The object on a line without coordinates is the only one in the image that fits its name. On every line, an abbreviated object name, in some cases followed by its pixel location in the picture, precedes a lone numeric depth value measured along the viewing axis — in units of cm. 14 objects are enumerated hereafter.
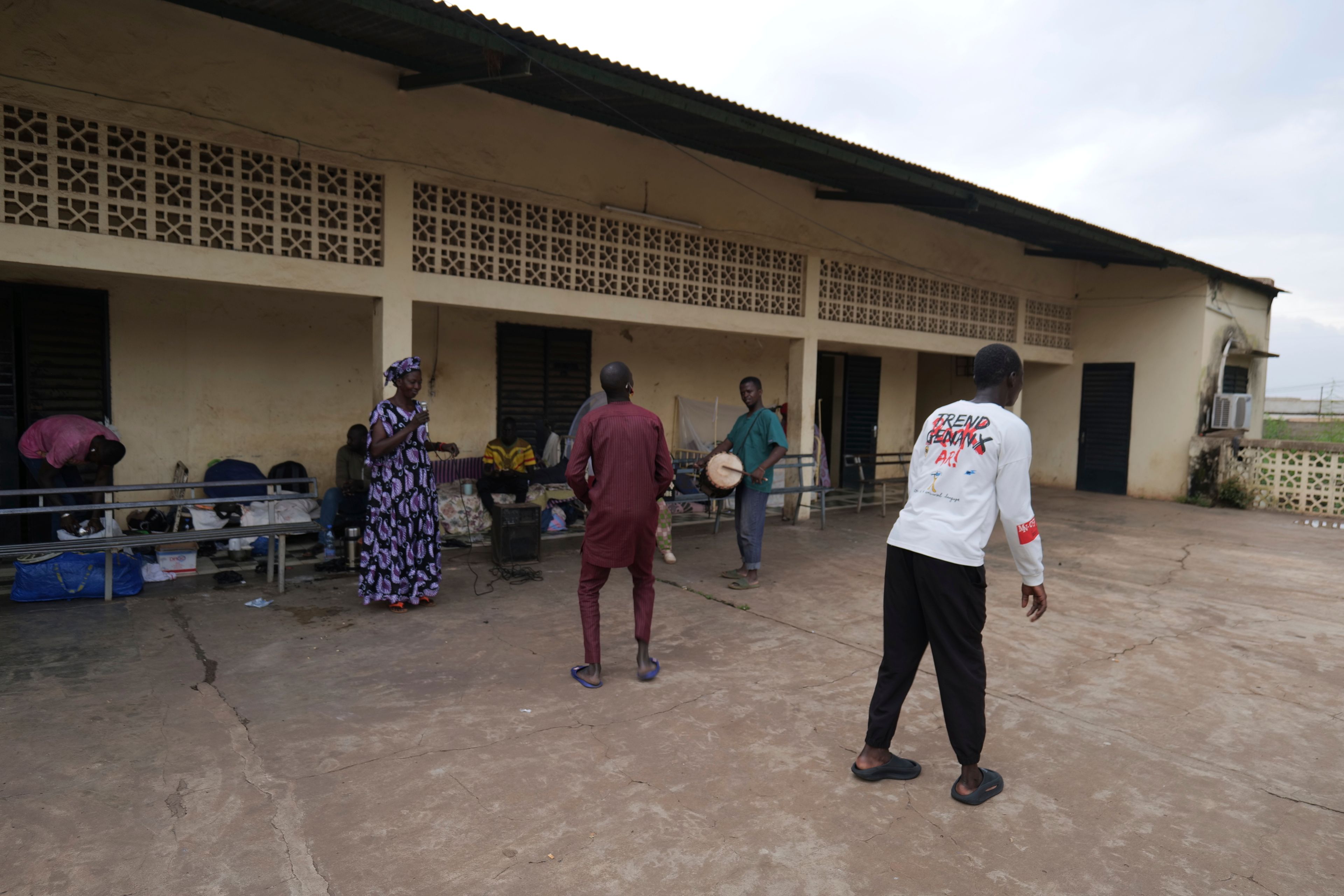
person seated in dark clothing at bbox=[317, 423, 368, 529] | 686
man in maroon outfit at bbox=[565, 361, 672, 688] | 415
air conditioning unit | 1254
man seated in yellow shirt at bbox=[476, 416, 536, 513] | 800
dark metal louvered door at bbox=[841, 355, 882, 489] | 1290
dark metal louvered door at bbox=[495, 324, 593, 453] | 895
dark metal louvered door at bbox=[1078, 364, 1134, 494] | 1359
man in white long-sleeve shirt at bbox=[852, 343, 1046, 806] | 301
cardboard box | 612
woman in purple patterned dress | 548
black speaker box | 692
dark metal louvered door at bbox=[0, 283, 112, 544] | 625
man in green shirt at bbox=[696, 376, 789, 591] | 638
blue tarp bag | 528
